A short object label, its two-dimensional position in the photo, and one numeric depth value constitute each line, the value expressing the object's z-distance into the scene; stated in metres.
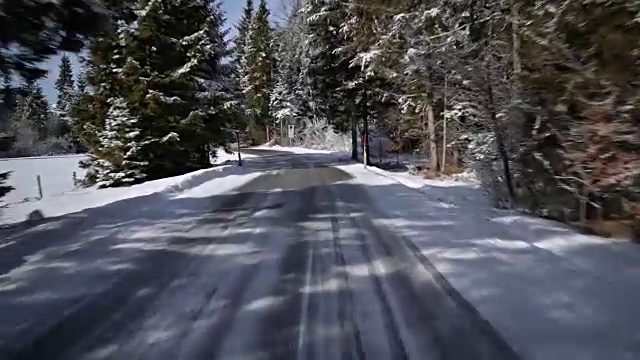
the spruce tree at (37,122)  54.97
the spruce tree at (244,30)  69.00
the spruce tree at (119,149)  19.30
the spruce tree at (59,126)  62.77
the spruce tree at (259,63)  67.75
